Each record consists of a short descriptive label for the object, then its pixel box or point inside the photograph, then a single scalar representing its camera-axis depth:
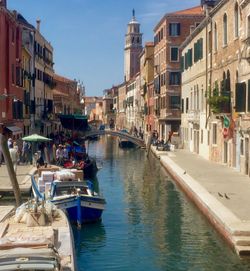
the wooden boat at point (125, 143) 39.49
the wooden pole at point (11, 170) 11.84
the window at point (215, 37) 21.26
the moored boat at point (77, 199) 11.69
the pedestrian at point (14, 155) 17.73
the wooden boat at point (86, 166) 19.13
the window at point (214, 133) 21.61
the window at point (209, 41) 22.09
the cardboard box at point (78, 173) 15.47
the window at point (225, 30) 19.41
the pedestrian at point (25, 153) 21.20
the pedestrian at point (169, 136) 33.30
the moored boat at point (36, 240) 5.83
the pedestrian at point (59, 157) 20.74
